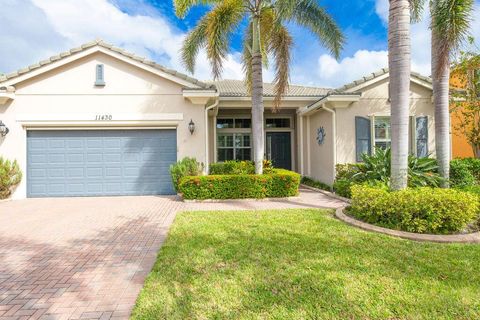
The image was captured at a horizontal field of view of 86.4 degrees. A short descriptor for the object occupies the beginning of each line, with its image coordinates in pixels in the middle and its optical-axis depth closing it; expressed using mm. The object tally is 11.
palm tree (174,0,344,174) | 8586
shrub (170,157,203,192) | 9122
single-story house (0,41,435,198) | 9734
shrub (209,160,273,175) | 9664
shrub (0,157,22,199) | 9194
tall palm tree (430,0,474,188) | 6172
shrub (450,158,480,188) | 8205
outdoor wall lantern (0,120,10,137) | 9477
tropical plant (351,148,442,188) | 7109
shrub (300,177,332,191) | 10939
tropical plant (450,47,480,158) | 10766
